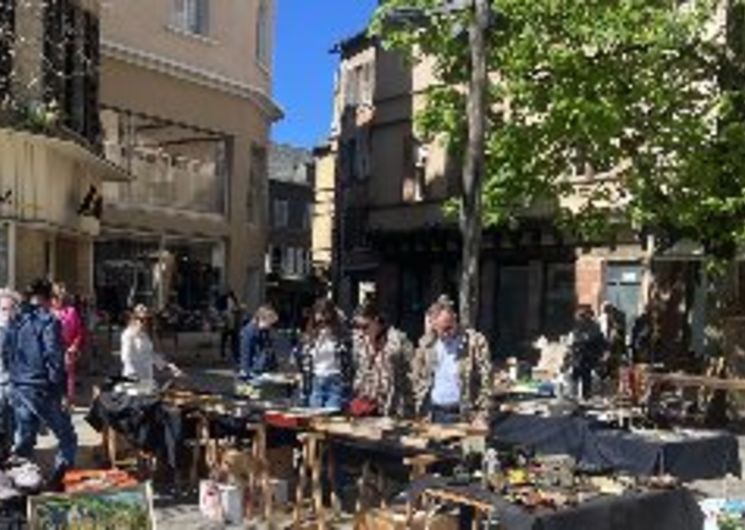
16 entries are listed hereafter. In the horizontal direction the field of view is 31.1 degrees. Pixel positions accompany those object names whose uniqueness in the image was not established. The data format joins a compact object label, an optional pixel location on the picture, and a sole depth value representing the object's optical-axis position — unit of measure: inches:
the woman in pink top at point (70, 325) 658.2
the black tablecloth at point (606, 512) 326.6
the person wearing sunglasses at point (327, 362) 529.0
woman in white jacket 564.4
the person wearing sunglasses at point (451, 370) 448.5
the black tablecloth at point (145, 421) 498.9
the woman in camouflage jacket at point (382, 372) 491.5
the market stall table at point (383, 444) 415.5
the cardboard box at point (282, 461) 502.3
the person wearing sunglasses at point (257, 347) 681.0
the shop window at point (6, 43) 802.2
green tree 737.6
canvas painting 322.3
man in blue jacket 475.5
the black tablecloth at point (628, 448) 466.6
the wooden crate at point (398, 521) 364.5
